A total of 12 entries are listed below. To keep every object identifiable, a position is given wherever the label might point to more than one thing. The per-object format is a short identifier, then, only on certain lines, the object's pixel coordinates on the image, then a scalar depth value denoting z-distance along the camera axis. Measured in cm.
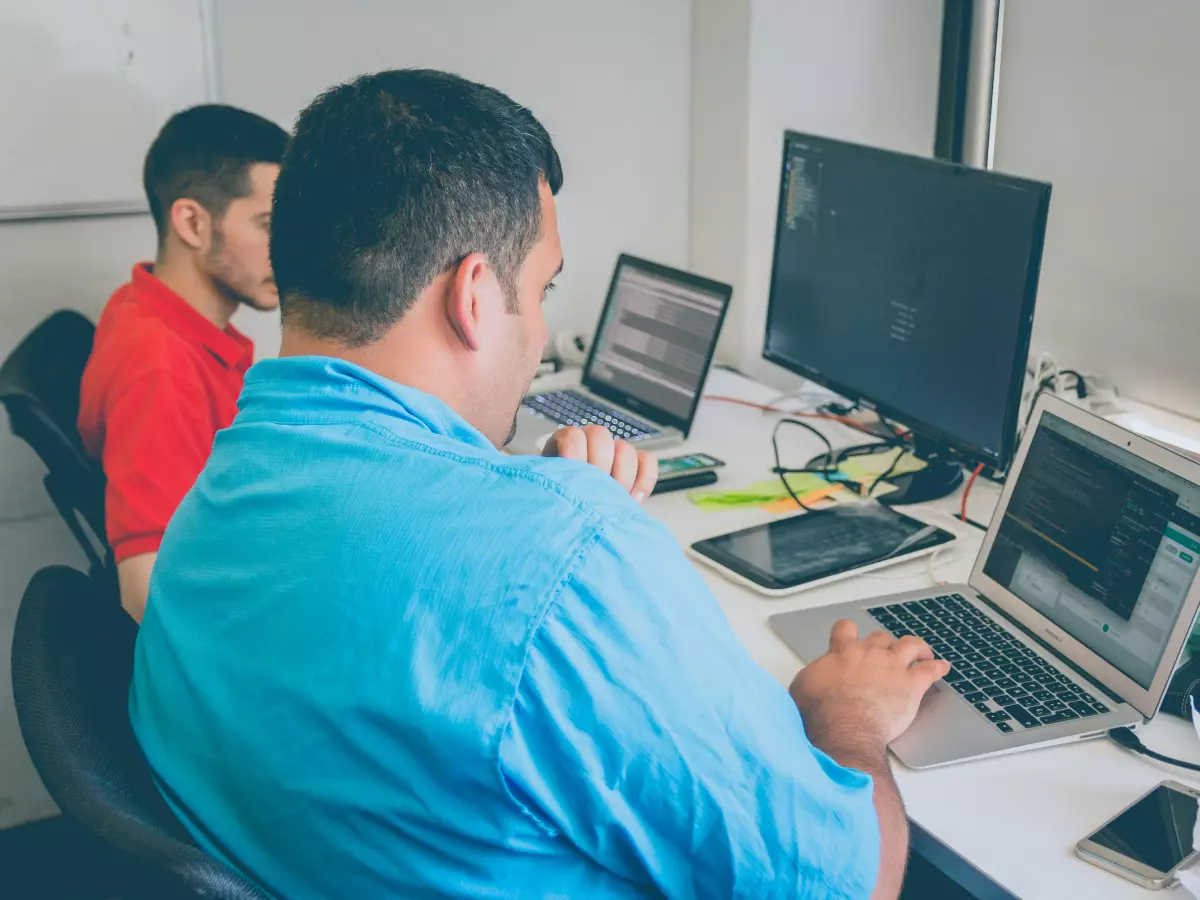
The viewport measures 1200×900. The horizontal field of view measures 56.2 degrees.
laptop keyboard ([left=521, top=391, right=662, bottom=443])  205
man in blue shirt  73
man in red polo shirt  161
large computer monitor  149
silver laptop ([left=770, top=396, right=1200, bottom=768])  112
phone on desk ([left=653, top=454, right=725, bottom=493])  183
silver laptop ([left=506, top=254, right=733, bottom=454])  201
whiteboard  191
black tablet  149
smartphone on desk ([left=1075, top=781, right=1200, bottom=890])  94
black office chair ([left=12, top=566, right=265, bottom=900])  69
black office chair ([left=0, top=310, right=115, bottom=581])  148
